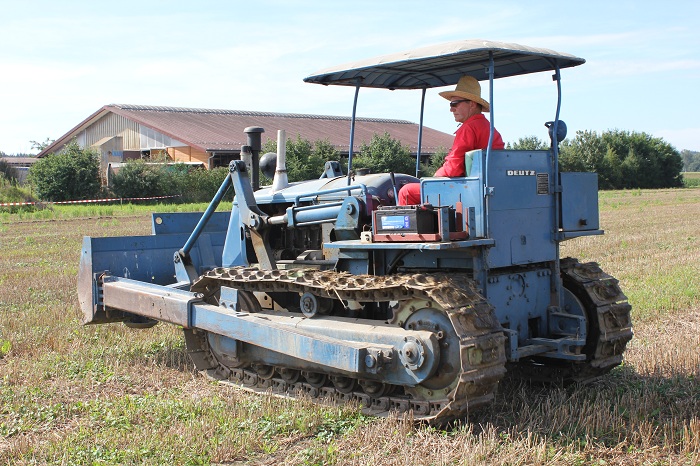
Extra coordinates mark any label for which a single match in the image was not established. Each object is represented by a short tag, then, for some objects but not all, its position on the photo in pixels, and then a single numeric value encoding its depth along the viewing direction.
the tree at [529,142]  46.19
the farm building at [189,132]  47.59
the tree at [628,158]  62.09
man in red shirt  6.59
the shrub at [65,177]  40.09
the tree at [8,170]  47.12
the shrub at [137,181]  41.38
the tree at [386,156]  34.19
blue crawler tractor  6.07
